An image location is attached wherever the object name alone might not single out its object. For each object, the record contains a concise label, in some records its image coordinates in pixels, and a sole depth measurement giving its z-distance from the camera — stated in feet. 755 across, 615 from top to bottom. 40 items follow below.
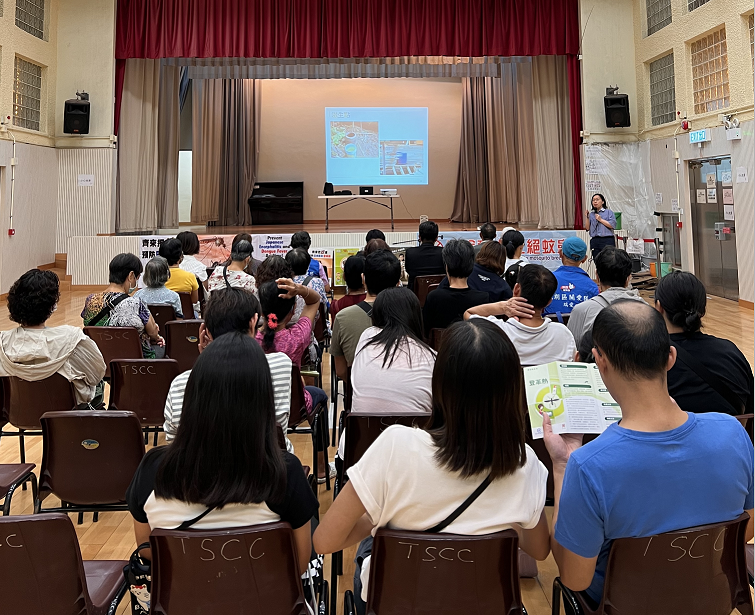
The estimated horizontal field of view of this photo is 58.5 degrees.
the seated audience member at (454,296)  13.50
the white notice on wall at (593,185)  37.05
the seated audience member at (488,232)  22.20
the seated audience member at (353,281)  14.66
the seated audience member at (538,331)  10.26
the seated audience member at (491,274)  15.29
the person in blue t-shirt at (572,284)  14.67
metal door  30.35
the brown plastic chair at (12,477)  8.25
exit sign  30.43
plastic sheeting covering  36.86
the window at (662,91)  33.91
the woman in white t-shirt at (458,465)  4.97
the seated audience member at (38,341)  10.50
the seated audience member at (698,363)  7.78
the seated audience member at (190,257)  20.70
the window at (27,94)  33.55
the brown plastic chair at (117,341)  13.12
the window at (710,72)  29.53
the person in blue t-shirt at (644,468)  4.87
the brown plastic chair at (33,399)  10.69
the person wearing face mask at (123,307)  13.65
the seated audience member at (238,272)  17.12
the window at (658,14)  33.65
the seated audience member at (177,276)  18.33
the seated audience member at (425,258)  20.86
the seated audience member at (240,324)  7.85
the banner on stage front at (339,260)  33.68
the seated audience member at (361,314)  11.68
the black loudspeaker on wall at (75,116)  35.24
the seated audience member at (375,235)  23.04
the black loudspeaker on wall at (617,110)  35.63
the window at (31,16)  33.32
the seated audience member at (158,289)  15.60
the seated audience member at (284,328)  10.92
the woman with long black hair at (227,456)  5.11
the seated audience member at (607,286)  11.60
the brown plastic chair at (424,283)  19.76
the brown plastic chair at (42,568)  5.38
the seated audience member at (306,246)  19.88
